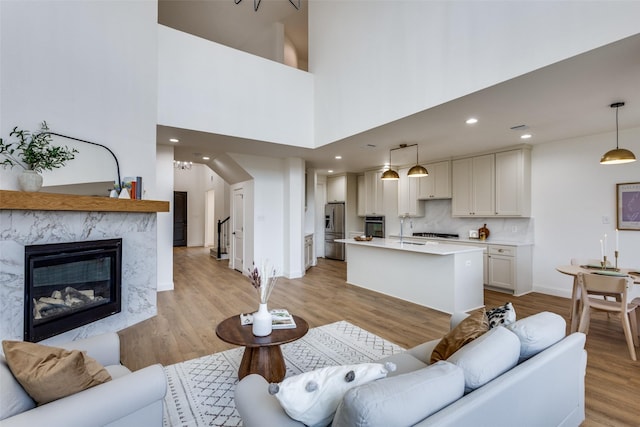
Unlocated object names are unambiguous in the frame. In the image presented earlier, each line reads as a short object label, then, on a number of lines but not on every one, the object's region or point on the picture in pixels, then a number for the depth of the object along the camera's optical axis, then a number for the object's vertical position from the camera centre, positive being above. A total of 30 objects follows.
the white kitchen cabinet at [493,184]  5.41 +0.60
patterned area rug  2.15 -1.35
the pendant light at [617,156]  3.33 +0.65
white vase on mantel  2.90 +0.34
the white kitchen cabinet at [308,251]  7.52 -0.86
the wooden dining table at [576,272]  3.39 -0.63
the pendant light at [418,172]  4.90 +0.70
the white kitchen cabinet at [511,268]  5.27 -0.90
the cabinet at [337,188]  9.04 +0.86
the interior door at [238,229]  7.10 -0.30
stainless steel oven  8.22 -0.26
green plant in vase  2.93 +0.61
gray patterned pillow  1.89 -0.63
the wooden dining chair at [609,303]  3.01 -0.91
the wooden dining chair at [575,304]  3.51 -1.00
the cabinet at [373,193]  8.16 +0.62
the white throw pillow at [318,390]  1.15 -0.66
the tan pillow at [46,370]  1.29 -0.65
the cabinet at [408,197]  7.26 +0.47
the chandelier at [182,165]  11.17 +1.90
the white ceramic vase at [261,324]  2.33 -0.81
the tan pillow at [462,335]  1.78 -0.70
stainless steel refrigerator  9.05 -0.37
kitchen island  4.27 -0.86
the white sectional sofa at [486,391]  1.05 -0.72
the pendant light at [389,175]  5.33 +0.71
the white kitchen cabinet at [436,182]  6.59 +0.75
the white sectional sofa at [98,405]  1.21 -0.79
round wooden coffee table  2.28 -1.03
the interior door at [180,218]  12.05 -0.07
